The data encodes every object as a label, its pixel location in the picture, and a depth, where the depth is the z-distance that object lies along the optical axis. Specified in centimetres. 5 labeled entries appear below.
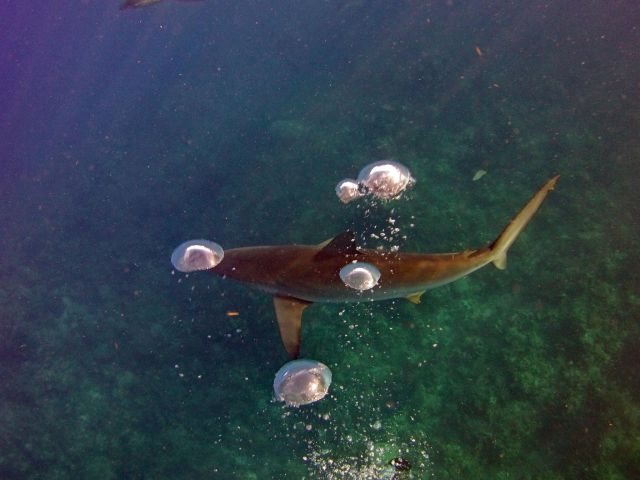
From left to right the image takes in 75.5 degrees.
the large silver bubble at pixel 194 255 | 625
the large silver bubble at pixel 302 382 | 535
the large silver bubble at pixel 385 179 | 660
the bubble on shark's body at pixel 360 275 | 424
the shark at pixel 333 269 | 423
